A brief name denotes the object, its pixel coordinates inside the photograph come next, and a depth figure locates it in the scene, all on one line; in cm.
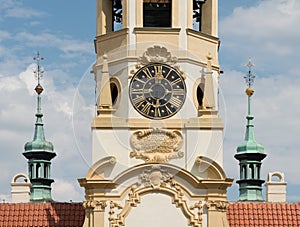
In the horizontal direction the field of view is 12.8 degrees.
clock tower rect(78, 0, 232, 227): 4647
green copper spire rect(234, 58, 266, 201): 6059
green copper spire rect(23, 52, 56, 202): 6019
